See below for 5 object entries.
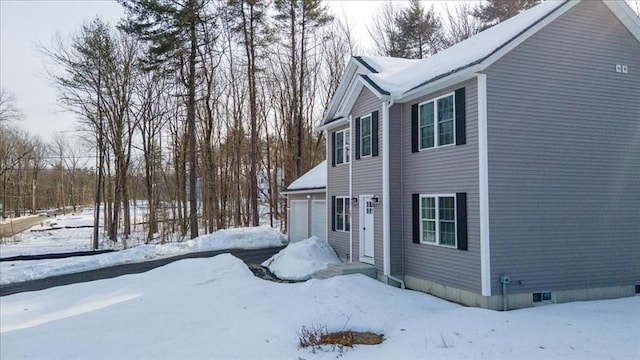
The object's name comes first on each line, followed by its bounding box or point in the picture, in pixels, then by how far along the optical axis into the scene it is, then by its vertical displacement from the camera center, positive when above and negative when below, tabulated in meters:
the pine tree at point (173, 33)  21.61 +8.56
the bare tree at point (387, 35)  27.34 +10.71
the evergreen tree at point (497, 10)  23.50 +10.44
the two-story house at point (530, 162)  8.52 +0.69
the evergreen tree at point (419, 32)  26.56 +10.25
